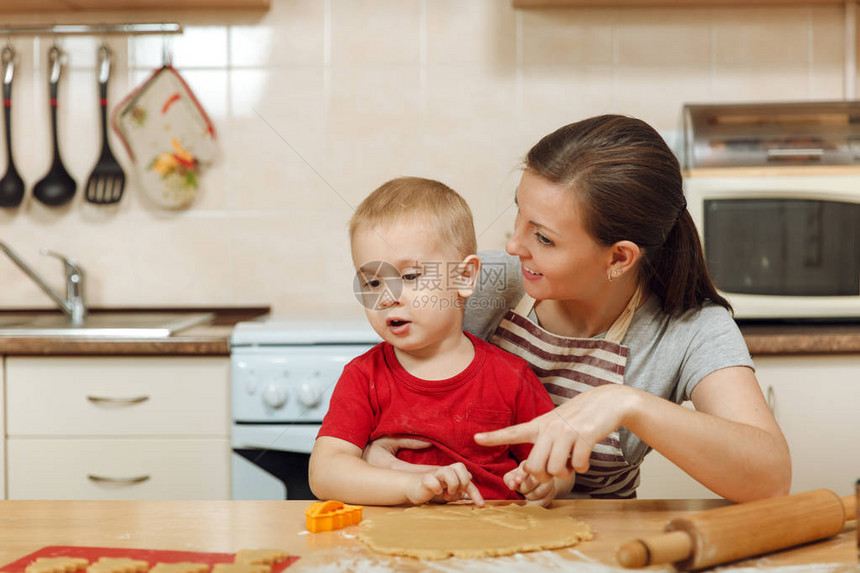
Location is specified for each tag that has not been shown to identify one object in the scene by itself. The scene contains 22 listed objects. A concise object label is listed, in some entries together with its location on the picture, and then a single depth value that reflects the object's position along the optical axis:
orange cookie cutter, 0.75
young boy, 0.85
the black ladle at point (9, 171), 2.21
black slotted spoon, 2.20
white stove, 1.71
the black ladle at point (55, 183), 2.21
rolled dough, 0.69
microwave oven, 1.79
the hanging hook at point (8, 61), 2.21
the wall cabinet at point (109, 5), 2.15
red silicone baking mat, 0.67
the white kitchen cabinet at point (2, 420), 1.73
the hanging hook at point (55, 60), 2.19
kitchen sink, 1.75
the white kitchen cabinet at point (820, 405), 1.69
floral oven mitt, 2.18
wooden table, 0.68
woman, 0.82
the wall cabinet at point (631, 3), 2.14
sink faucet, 2.13
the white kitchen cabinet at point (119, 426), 1.74
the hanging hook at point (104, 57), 2.20
